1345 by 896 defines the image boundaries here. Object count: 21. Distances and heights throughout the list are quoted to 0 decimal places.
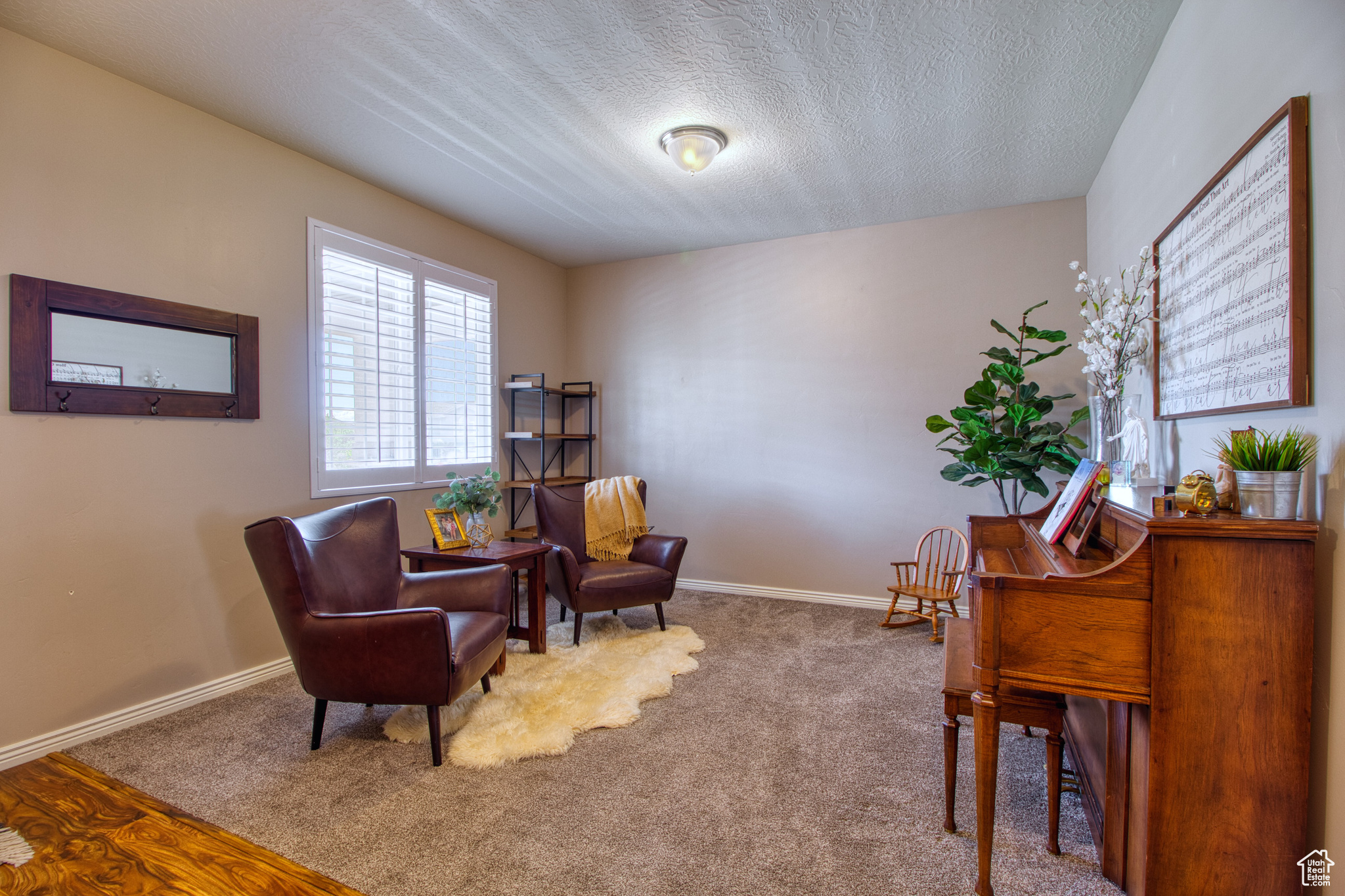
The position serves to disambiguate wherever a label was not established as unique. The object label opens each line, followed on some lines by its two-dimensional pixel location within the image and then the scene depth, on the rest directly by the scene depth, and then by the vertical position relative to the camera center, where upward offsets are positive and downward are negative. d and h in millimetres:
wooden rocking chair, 3822 -913
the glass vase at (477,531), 3568 -546
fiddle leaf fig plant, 3398 +39
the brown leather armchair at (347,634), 2312 -765
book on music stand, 2064 -220
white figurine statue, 2064 -14
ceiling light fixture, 3107 +1514
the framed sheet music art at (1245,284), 1485 +449
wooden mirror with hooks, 2400 +362
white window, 3504 +460
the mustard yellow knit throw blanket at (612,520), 4203 -565
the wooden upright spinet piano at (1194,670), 1361 -549
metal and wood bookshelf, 4871 -104
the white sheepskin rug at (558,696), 2480 -1232
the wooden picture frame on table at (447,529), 3510 -530
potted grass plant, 1402 -68
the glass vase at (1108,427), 2305 +53
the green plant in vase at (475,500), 3516 -359
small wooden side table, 3309 -688
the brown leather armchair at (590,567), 3680 -830
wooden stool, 1800 -823
